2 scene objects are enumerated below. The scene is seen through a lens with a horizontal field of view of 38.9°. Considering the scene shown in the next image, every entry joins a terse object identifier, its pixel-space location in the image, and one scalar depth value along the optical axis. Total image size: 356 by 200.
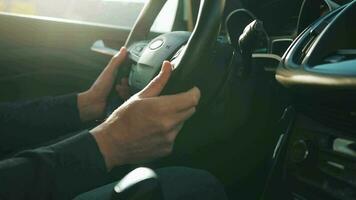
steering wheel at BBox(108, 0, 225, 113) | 1.00
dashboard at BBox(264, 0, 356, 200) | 0.92
